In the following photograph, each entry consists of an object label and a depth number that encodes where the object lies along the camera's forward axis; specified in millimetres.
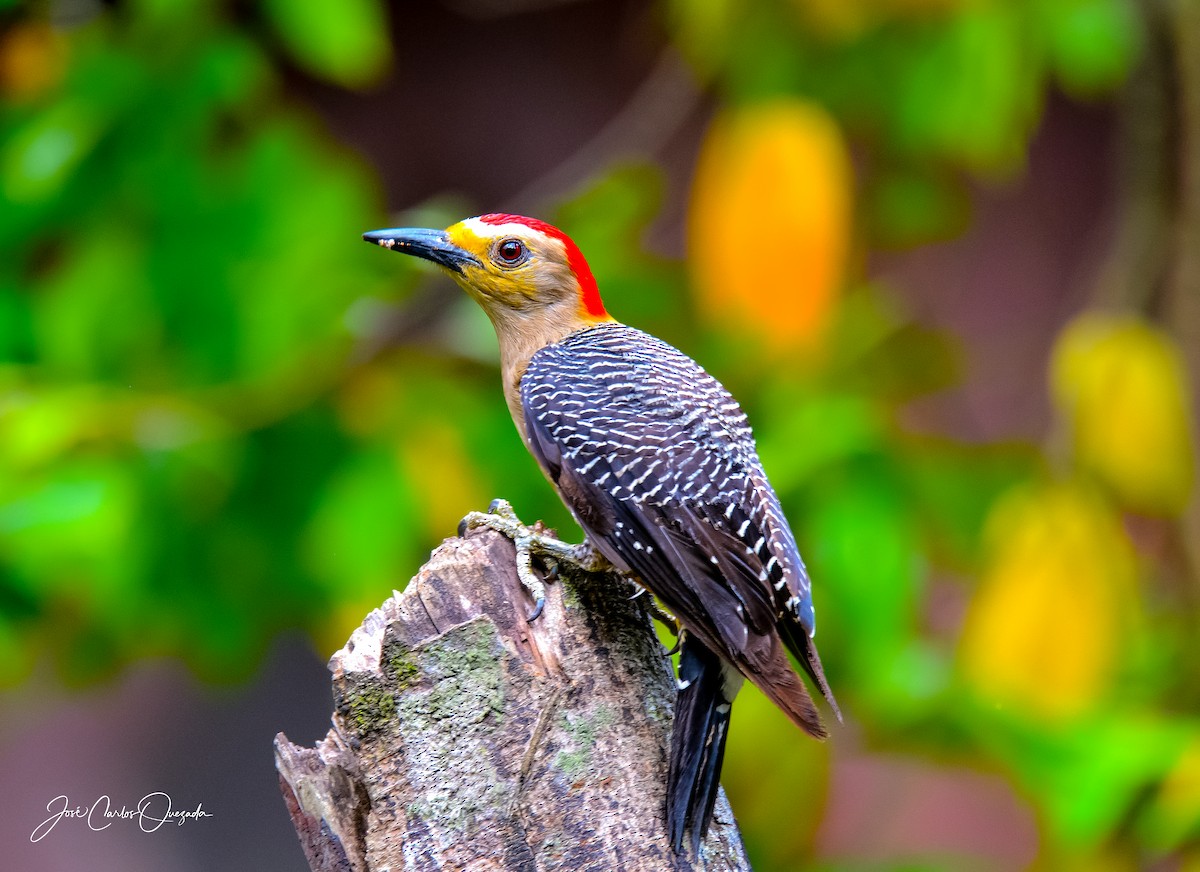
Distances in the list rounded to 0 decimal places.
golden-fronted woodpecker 5020
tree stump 4578
